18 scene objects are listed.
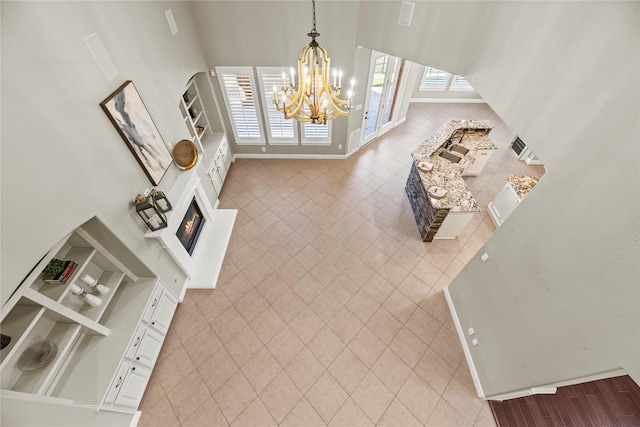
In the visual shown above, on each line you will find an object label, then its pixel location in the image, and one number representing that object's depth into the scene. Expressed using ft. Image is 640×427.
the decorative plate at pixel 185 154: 14.62
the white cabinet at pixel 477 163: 21.37
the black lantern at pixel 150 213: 11.19
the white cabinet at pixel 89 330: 8.28
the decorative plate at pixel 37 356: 8.68
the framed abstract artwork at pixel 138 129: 10.37
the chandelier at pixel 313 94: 8.93
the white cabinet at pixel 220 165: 19.76
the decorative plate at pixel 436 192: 16.56
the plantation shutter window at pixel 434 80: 31.05
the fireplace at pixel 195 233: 13.79
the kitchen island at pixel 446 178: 16.63
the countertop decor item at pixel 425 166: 18.30
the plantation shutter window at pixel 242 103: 19.34
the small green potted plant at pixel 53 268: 9.08
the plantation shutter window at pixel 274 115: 19.06
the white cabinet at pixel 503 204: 17.75
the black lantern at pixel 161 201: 12.10
